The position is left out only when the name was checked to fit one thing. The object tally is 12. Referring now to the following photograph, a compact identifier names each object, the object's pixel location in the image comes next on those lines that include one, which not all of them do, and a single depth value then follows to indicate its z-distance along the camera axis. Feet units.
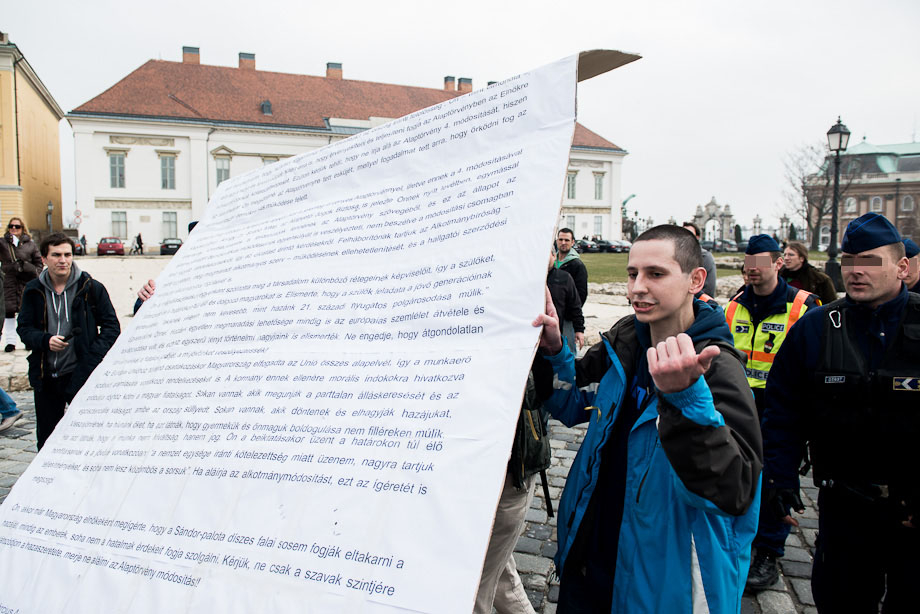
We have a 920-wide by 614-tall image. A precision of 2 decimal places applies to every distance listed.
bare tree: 147.33
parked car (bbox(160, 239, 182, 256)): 131.95
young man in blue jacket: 4.94
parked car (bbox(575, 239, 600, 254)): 152.66
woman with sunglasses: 32.68
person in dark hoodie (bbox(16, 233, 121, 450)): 14.14
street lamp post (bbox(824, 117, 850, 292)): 46.83
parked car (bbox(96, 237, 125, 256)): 127.28
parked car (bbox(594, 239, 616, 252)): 154.08
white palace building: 143.64
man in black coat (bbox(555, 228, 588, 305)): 25.36
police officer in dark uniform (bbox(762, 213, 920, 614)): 7.50
